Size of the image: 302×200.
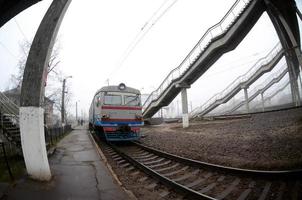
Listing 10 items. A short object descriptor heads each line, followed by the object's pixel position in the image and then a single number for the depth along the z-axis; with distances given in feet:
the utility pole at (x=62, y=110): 70.79
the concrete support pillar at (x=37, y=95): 13.98
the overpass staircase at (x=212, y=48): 34.68
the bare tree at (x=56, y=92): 65.09
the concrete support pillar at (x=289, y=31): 31.85
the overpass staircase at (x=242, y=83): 61.17
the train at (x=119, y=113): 30.36
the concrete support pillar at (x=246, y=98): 69.36
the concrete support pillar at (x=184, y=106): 50.99
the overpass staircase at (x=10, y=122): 20.41
